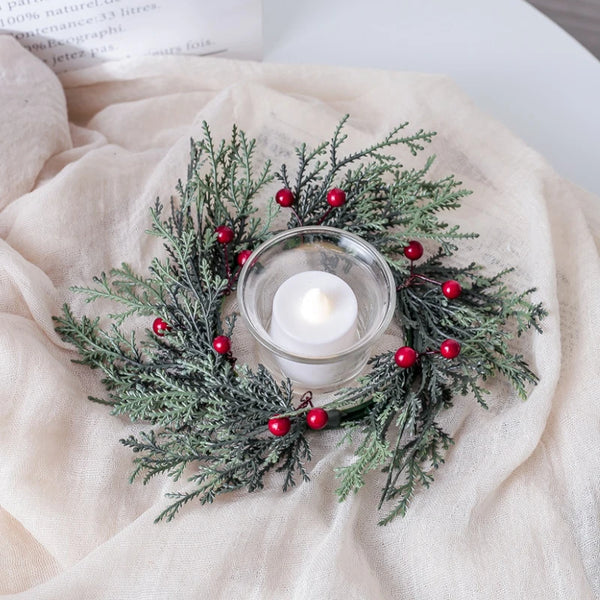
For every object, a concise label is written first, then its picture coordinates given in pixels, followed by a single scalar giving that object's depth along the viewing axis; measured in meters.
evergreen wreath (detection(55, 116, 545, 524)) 0.71
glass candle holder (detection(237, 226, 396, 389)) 0.73
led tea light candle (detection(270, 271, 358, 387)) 0.74
